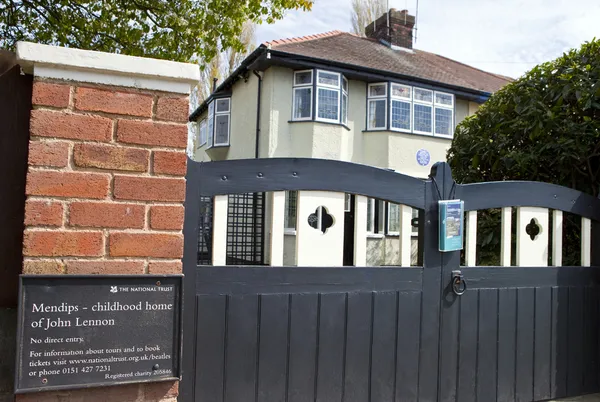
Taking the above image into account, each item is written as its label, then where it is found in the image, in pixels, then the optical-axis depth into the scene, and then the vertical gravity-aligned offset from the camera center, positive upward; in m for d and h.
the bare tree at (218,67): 21.56 +6.67
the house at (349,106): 13.80 +3.56
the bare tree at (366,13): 23.34 +9.93
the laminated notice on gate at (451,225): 3.02 +0.03
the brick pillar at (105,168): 1.97 +0.21
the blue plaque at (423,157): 15.21 +2.18
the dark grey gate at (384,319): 2.50 -0.52
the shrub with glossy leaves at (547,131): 3.88 +0.83
